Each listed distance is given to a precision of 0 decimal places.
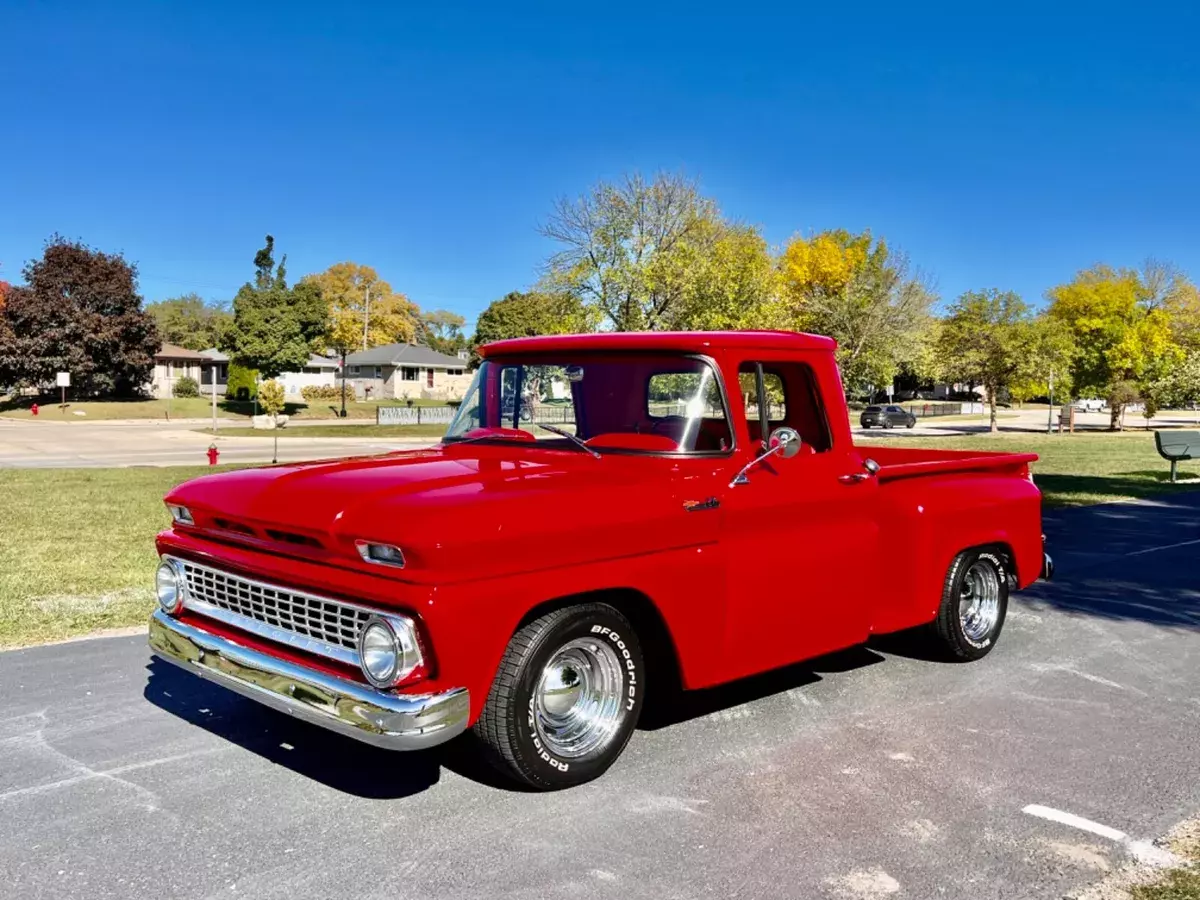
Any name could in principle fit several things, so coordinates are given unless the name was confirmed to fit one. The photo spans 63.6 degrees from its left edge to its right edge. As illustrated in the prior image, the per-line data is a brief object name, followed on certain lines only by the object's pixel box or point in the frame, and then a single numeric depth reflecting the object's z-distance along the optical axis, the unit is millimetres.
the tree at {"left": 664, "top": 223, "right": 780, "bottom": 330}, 27172
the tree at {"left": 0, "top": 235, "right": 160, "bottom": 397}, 53531
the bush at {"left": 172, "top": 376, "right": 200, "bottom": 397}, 68000
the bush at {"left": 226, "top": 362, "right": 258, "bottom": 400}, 57406
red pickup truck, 3406
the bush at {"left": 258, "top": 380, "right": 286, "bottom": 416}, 29391
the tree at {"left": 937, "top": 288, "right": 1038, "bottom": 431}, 42312
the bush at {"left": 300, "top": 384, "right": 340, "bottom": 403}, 68438
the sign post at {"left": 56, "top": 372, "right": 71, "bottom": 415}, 51031
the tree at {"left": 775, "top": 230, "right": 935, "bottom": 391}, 45219
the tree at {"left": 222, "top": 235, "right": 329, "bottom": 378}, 55938
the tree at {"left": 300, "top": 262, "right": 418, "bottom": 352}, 88250
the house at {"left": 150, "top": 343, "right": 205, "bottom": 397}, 68625
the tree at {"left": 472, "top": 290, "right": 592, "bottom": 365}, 27828
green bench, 18484
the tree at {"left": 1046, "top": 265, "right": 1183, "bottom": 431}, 46438
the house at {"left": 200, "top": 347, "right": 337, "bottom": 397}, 75062
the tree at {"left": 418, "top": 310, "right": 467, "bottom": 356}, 119344
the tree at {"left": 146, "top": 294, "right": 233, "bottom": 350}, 99631
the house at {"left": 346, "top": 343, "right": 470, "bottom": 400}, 76938
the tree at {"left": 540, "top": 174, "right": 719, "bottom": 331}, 27281
